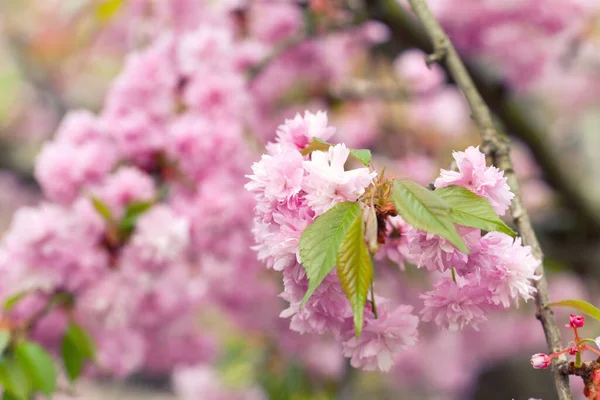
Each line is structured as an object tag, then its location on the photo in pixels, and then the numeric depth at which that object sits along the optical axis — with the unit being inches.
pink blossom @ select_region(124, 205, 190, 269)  84.1
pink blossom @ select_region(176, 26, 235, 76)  100.3
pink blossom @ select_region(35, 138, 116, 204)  89.7
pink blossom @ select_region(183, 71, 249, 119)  97.5
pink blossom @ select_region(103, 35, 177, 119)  96.2
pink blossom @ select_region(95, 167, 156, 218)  87.8
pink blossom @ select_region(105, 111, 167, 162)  91.5
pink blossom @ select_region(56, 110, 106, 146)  94.8
